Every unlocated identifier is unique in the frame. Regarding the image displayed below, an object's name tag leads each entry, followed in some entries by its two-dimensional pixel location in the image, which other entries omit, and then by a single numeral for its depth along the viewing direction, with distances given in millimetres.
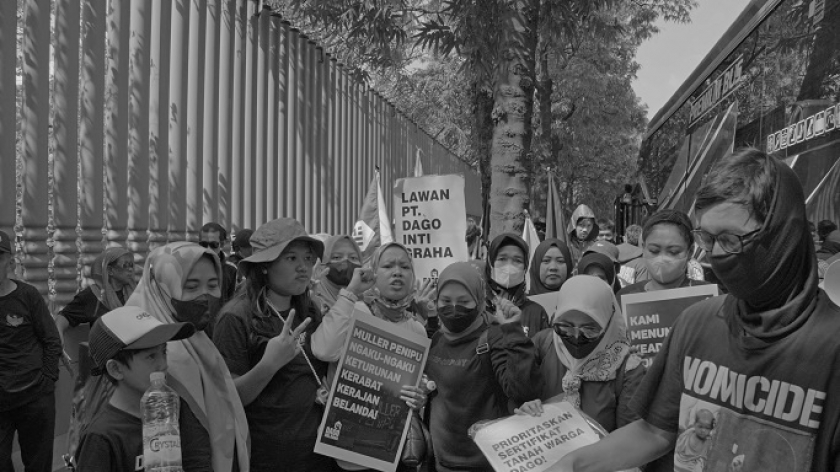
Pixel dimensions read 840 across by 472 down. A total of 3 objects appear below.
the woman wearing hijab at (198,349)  3363
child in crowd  2918
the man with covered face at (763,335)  2012
